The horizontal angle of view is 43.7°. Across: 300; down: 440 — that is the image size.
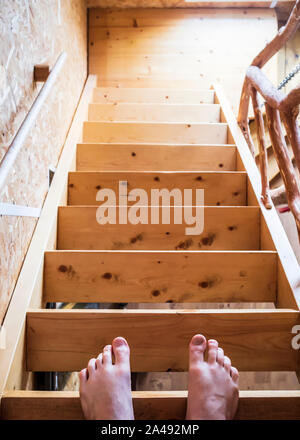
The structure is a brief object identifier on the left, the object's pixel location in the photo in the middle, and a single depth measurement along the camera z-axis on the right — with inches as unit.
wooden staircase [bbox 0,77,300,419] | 40.1
